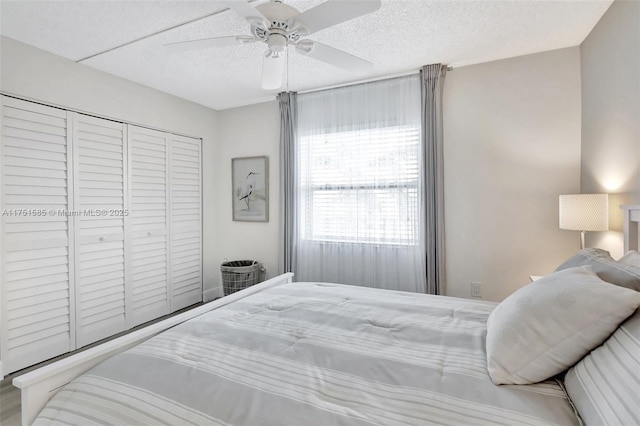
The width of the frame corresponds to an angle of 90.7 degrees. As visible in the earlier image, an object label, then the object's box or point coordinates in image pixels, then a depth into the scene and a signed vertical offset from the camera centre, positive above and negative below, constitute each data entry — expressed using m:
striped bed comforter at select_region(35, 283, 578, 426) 0.88 -0.54
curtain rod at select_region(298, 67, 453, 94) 2.99 +1.33
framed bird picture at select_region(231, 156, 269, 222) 3.82 +0.32
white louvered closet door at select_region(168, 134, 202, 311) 3.61 -0.09
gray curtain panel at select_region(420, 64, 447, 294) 2.88 +0.33
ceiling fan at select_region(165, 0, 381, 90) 1.44 +0.94
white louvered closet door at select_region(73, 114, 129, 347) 2.76 -0.10
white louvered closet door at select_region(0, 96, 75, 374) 2.32 -0.16
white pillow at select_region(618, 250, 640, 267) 1.17 -0.19
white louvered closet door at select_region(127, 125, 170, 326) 3.19 -0.08
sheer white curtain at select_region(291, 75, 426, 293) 3.02 +0.27
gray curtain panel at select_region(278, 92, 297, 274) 3.52 +0.48
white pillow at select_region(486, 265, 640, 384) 0.93 -0.37
